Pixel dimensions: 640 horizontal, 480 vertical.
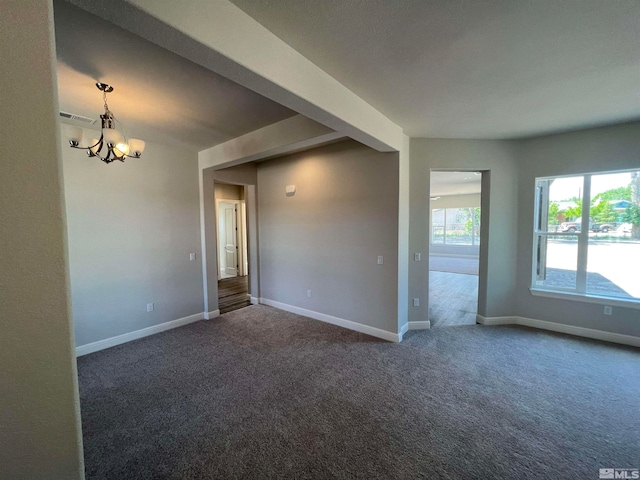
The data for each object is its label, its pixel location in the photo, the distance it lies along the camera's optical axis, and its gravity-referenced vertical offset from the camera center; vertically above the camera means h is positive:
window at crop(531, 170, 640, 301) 3.30 -0.15
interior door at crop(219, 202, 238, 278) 7.42 -0.32
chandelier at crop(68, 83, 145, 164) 2.25 +0.80
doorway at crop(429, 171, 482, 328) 4.63 -0.96
